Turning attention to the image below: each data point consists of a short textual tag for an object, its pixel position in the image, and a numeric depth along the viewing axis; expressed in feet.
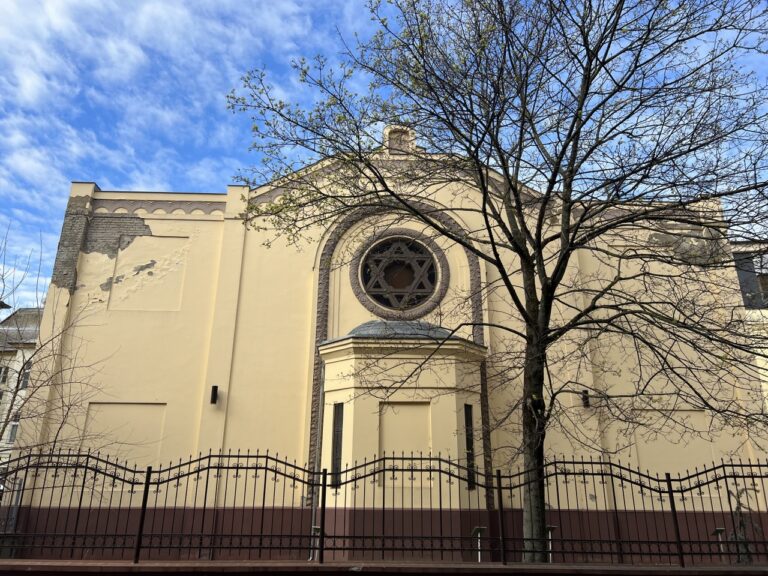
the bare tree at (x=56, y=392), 39.19
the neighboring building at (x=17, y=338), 51.80
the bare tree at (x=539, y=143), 24.58
